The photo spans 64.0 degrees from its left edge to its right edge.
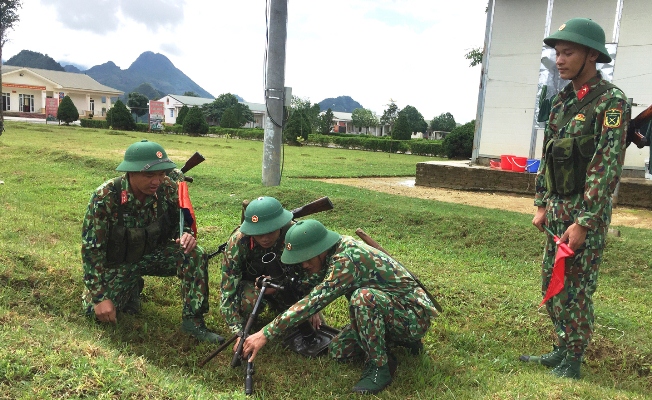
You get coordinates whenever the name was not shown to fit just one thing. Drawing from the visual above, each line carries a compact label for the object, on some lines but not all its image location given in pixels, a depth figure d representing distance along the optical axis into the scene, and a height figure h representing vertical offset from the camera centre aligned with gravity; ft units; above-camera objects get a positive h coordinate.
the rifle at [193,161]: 15.14 -1.08
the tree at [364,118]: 238.48 +7.84
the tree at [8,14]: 120.87 +23.28
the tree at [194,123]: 133.31 +0.19
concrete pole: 31.81 +3.51
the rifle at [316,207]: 13.28 -1.89
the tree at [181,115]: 155.68 +2.24
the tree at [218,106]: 214.90 +7.78
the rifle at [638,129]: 10.34 +0.50
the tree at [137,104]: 231.71 +7.14
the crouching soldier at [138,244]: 11.80 -2.90
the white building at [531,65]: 40.29 +6.94
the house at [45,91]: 184.75 +8.76
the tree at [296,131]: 120.16 -0.02
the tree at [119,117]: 130.72 +0.24
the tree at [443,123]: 268.00 +9.28
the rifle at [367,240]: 12.67 -2.54
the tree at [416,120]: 254.88 +9.69
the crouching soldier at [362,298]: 9.92 -3.22
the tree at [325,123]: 179.52 +3.44
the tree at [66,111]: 134.10 +0.91
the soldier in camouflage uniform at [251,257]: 11.36 -3.03
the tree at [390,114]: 212.43 +9.40
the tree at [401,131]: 125.18 +1.75
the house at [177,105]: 261.24 +8.51
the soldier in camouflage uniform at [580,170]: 9.93 -0.38
